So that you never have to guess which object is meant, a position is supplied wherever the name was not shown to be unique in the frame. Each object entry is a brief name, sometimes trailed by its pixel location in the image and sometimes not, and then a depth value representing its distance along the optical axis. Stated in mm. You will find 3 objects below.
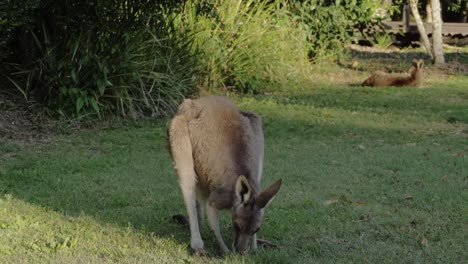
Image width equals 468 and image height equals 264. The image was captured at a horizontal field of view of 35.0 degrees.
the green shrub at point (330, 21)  16938
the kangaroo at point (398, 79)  14523
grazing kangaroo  4957
